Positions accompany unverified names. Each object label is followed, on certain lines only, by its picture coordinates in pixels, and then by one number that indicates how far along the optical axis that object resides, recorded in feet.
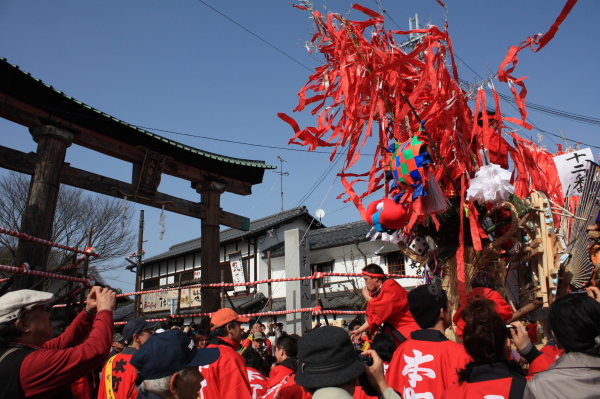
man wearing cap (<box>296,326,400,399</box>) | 5.98
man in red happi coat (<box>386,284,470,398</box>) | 8.22
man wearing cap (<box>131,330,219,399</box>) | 7.17
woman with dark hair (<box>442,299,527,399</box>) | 6.74
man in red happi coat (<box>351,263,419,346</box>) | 10.52
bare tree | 54.13
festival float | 12.32
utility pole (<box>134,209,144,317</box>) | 62.61
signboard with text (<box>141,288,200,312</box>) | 71.92
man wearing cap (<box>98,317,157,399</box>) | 11.59
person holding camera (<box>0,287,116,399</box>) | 6.73
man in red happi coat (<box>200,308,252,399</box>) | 10.84
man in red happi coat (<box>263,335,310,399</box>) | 9.59
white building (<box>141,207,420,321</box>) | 67.26
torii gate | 24.11
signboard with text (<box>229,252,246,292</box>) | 73.05
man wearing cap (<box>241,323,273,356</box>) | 21.49
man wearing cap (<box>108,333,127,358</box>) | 17.80
